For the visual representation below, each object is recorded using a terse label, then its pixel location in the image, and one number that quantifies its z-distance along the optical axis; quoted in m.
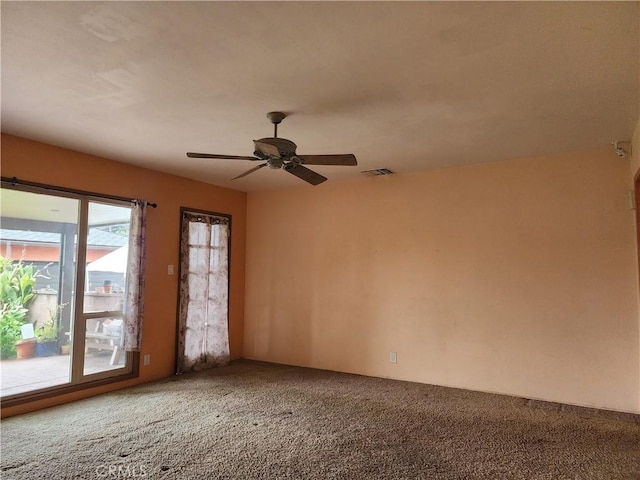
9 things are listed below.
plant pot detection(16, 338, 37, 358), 3.82
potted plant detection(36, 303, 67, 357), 3.97
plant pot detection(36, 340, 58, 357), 3.96
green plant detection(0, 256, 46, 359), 3.73
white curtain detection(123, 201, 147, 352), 4.54
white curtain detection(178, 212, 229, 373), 5.24
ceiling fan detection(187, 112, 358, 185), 2.88
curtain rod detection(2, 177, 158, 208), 3.69
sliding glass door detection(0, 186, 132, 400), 3.78
